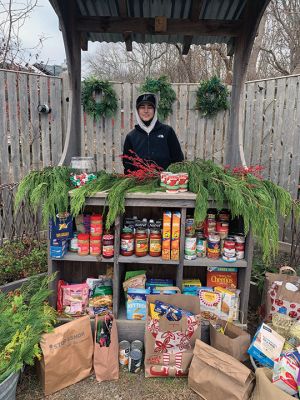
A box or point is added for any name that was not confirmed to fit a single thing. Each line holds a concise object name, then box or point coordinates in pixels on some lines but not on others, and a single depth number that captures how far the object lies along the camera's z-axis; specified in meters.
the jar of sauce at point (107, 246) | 2.12
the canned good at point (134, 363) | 1.98
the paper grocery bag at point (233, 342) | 1.89
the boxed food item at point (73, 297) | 2.26
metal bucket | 1.50
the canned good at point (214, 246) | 2.16
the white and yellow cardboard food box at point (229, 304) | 2.21
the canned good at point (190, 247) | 2.14
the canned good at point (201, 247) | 2.20
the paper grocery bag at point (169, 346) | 1.89
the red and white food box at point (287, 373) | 1.57
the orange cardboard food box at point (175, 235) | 2.08
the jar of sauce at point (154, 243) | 2.14
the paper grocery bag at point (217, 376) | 1.66
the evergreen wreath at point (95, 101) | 4.13
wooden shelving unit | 2.04
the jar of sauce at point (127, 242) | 2.14
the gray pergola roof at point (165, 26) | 2.48
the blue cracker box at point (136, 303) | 2.18
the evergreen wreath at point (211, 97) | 4.19
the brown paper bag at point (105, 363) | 1.93
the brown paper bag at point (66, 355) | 1.81
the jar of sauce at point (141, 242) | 2.13
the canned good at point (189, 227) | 2.16
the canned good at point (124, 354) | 2.05
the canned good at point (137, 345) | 2.10
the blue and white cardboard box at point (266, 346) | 1.78
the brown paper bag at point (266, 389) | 1.49
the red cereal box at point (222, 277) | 2.31
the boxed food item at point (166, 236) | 2.08
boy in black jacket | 2.84
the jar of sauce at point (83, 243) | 2.16
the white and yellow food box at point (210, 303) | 2.23
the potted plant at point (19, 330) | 1.55
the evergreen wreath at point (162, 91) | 4.18
